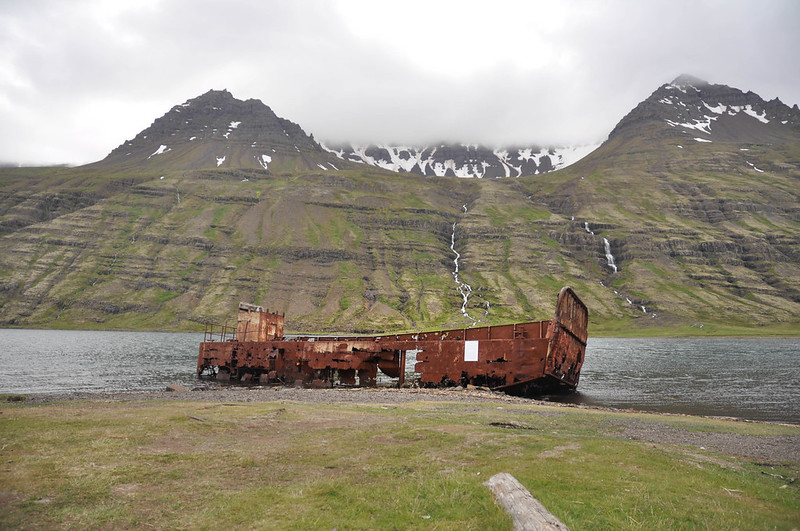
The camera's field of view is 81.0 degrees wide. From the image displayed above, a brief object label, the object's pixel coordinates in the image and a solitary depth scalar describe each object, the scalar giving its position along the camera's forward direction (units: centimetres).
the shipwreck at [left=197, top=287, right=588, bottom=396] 3416
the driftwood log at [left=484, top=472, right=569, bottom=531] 705
